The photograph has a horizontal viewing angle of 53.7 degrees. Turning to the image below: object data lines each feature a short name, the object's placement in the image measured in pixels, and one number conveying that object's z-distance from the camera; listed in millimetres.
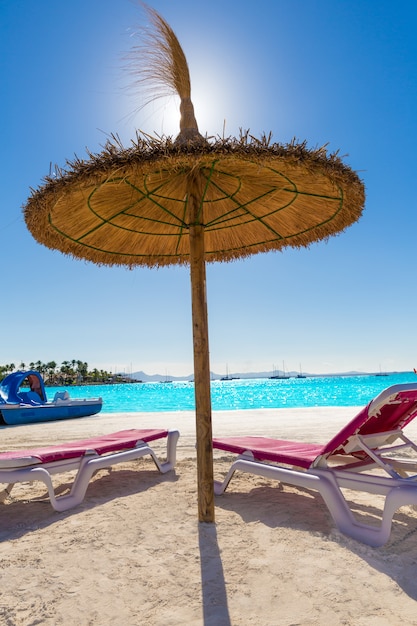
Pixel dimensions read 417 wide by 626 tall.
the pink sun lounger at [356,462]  2668
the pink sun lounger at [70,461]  3172
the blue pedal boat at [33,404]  12273
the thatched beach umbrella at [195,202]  2430
